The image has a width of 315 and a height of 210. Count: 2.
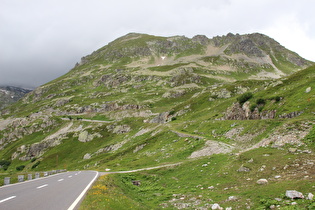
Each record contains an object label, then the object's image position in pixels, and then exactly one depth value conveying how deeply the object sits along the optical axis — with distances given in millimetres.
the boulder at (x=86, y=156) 103788
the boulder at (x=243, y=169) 19741
